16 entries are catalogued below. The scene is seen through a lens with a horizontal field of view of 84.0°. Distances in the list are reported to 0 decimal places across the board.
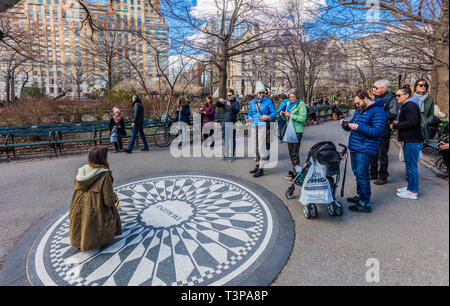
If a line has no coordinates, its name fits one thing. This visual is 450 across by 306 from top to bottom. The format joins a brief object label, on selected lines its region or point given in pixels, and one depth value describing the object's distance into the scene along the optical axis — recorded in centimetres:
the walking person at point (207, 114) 848
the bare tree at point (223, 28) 1072
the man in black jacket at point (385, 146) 534
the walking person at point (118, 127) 859
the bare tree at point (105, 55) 1923
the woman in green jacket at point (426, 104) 536
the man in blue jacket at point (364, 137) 376
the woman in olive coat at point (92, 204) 310
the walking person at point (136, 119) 850
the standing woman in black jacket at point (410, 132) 407
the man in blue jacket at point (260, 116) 581
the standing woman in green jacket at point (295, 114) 528
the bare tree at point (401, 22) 527
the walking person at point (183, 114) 926
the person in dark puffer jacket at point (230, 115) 729
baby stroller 380
